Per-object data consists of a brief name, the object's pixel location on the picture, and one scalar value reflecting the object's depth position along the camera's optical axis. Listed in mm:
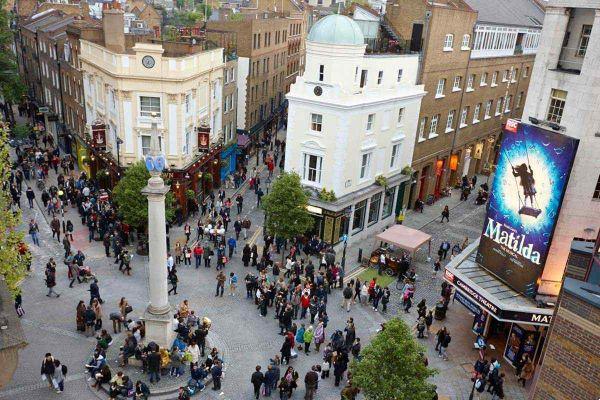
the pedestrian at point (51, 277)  23812
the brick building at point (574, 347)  12078
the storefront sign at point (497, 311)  20172
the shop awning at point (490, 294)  20250
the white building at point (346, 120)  29109
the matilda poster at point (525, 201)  19969
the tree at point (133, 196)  28219
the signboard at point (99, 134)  33125
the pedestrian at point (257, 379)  18281
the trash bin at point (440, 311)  24984
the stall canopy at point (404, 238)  28953
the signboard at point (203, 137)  34125
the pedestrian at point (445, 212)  37250
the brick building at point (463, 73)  34969
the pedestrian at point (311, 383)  18344
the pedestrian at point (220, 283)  25019
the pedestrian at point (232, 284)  25180
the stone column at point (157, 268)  18328
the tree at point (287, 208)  27984
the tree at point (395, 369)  15391
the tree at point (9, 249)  18438
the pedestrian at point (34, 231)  28797
